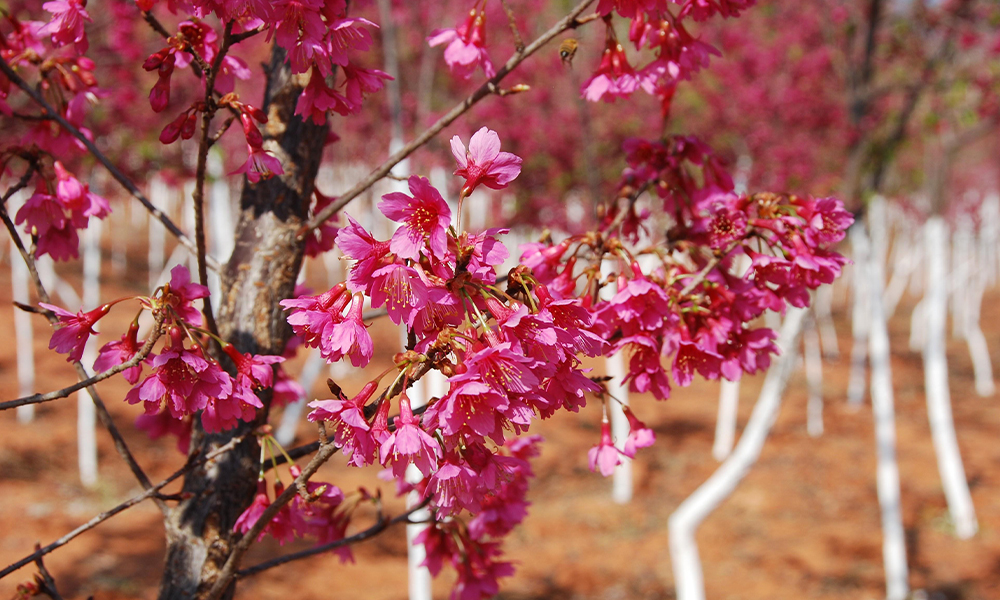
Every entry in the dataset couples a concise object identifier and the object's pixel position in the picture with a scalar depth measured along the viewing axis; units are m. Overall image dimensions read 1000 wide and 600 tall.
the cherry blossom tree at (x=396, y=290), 1.06
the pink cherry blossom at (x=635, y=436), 1.64
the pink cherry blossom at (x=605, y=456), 1.66
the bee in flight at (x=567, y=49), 1.54
